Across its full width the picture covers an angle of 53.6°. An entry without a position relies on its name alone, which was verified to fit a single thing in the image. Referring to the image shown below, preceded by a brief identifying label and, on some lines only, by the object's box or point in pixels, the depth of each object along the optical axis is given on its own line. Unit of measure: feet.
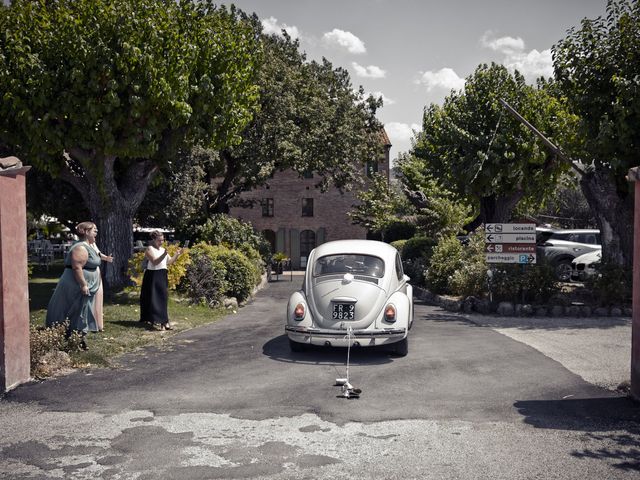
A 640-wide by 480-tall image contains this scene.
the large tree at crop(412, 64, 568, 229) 78.74
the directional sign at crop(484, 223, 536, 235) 52.70
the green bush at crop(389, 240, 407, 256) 96.15
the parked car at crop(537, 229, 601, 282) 79.71
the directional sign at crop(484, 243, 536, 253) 52.60
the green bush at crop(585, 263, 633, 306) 50.83
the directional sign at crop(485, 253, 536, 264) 52.31
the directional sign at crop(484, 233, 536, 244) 52.65
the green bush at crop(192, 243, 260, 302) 60.54
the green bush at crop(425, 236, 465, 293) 63.00
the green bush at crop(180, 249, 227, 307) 54.90
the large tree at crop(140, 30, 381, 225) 84.46
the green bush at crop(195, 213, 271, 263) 84.07
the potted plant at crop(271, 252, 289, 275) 102.21
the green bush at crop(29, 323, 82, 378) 27.50
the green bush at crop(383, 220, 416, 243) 123.85
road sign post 52.47
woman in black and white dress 39.46
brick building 162.09
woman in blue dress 30.42
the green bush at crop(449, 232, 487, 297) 55.52
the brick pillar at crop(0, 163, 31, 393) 24.13
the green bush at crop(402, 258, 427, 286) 73.56
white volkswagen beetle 31.94
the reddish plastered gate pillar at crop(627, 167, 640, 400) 23.58
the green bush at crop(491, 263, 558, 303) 52.31
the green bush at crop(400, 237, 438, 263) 82.33
